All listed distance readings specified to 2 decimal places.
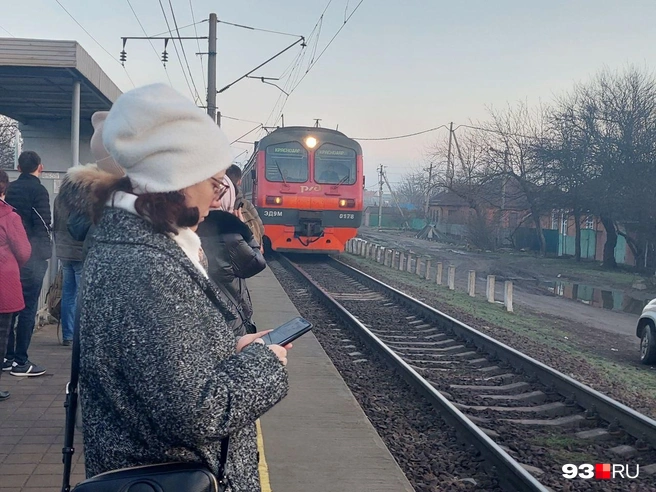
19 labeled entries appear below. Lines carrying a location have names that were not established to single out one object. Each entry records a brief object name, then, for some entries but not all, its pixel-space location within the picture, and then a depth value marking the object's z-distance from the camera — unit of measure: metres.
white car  9.60
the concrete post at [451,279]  18.94
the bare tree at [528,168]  34.34
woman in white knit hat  1.64
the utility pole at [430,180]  60.72
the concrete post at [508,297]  15.52
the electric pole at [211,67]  20.98
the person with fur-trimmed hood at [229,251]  4.19
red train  20.23
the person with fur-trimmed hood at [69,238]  3.47
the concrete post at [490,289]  16.73
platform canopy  8.94
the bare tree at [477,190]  40.38
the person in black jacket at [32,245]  6.11
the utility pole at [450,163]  47.37
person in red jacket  4.93
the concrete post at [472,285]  17.75
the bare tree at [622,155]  28.45
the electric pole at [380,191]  73.95
